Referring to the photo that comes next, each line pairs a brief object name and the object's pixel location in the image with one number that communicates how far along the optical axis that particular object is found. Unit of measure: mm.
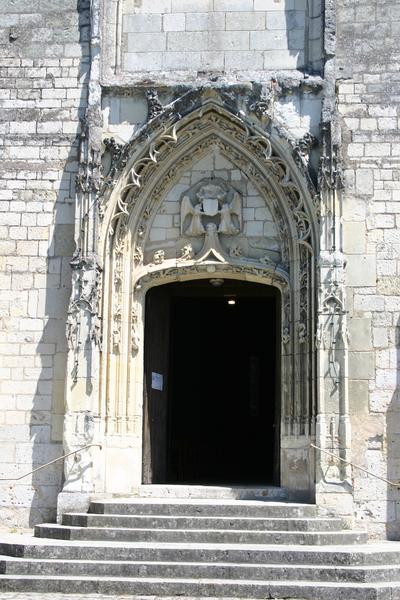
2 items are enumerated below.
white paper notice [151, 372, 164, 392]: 12438
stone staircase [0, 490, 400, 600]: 8867
